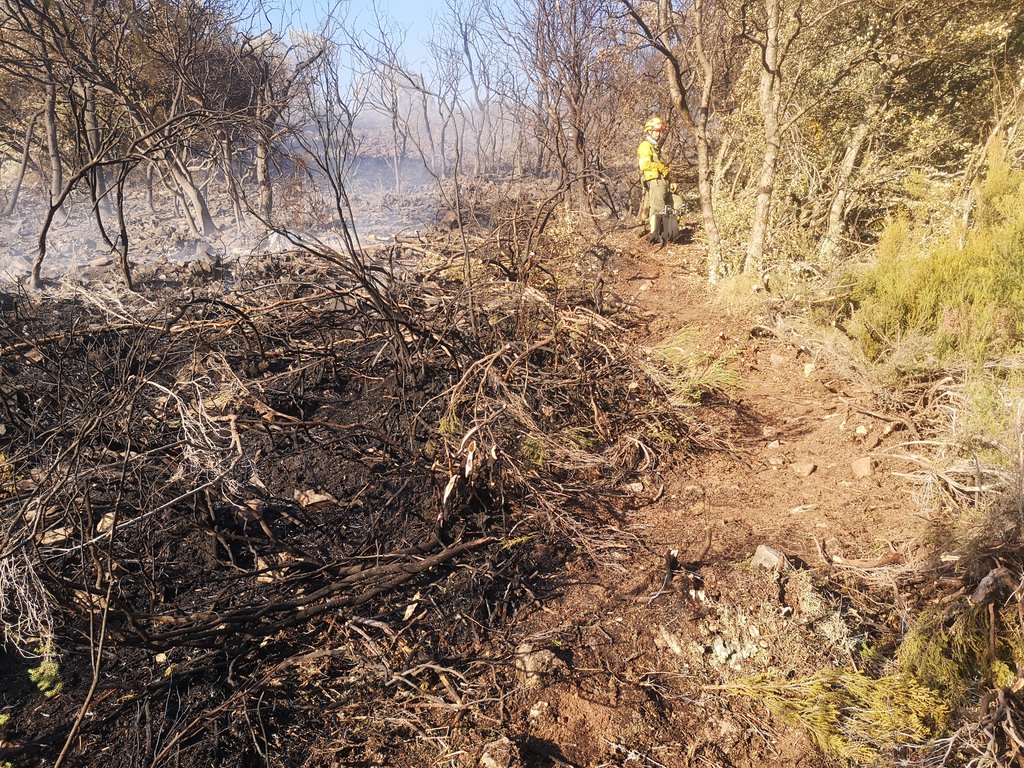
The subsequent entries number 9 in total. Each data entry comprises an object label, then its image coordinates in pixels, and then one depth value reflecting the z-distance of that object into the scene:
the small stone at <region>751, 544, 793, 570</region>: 2.82
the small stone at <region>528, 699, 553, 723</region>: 2.34
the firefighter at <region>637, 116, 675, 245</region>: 7.58
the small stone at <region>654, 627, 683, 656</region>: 2.59
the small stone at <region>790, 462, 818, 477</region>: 3.60
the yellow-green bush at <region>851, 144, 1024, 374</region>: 3.68
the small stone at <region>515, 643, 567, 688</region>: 2.47
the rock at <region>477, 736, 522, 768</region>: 2.16
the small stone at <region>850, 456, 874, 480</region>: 3.44
